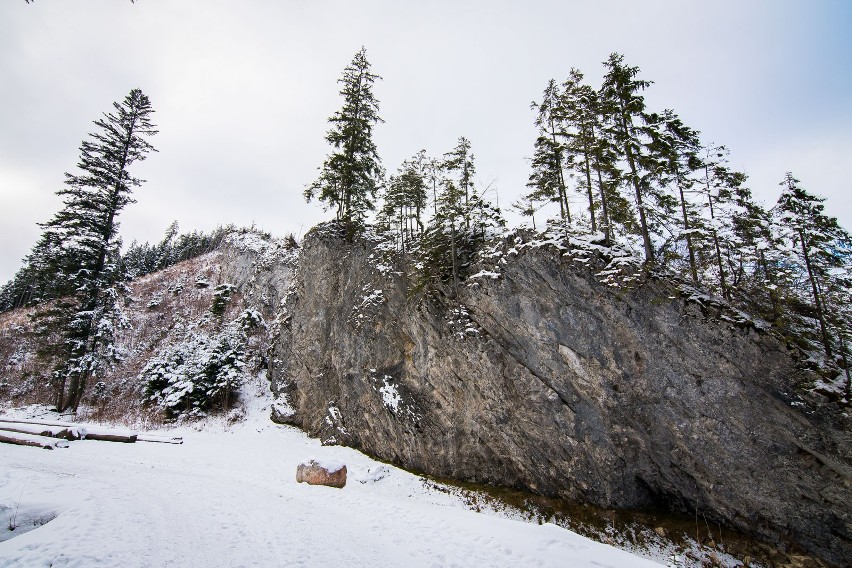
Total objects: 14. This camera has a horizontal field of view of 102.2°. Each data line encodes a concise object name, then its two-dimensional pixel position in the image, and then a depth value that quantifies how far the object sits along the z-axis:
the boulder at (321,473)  13.36
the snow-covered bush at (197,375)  23.77
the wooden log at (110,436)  16.61
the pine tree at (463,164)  20.41
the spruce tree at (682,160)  15.30
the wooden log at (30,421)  17.70
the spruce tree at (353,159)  24.08
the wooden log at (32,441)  14.55
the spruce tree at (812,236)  13.50
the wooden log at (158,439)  17.52
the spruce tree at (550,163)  19.66
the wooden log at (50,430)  16.05
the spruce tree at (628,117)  14.95
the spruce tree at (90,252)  22.33
